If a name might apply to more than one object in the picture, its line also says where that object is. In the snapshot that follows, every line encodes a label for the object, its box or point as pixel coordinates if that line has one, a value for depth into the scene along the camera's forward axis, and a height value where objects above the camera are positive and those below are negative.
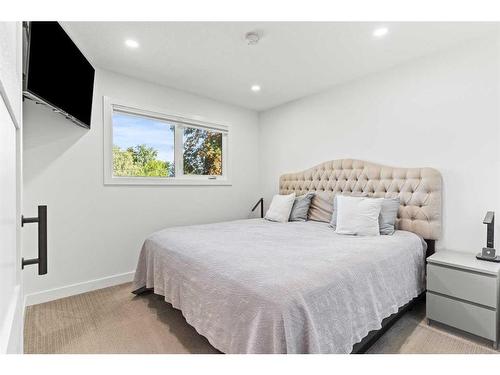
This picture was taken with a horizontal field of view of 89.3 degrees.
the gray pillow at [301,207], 3.38 -0.31
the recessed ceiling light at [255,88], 3.44 +1.34
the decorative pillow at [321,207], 3.27 -0.29
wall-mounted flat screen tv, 1.73 +0.89
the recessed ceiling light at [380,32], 2.16 +1.34
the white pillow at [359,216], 2.43 -0.31
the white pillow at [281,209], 3.36 -0.33
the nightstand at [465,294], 1.83 -0.83
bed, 1.25 -0.57
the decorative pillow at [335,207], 2.83 -0.26
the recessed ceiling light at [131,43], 2.35 +1.32
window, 3.05 +0.50
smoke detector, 2.22 +1.32
